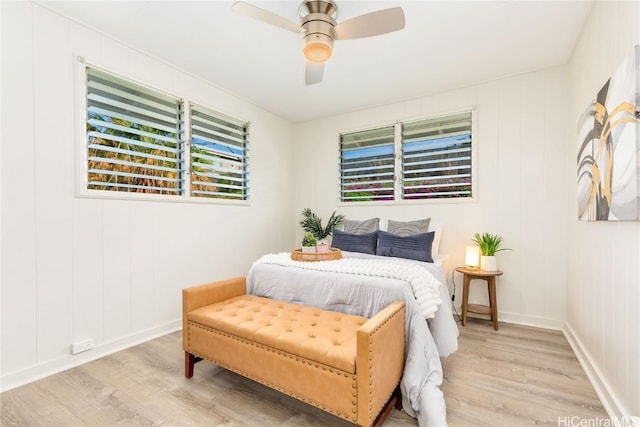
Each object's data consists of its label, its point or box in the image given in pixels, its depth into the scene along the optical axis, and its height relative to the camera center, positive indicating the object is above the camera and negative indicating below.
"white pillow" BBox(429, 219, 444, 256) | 3.40 -0.29
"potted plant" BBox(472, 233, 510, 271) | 3.09 -0.43
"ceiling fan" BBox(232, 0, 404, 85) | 1.91 +1.24
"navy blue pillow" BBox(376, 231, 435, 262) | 3.04 -0.39
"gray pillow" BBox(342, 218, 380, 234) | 3.71 -0.21
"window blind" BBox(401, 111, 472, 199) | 3.58 +0.66
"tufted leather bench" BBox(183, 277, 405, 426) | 1.43 -0.78
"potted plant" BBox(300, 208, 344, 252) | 4.39 -0.24
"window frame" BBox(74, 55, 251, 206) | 2.38 +0.57
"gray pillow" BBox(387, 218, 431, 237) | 3.39 -0.21
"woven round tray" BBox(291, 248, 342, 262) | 2.72 -0.43
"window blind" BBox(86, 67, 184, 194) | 2.52 +0.68
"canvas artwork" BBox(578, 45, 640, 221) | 1.42 +0.35
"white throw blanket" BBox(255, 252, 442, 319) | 2.01 -0.47
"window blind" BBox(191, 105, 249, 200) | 3.36 +0.66
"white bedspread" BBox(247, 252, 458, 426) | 1.73 -0.67
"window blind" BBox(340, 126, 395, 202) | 4.10 +0.64
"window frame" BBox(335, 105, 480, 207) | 3.48 +0.55
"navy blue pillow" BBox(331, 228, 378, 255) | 3.44 -0.39
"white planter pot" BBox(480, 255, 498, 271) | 3.08 -0.56
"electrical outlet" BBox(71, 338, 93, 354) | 2.31 -1.08
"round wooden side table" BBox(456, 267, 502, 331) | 3.00 -0.84
